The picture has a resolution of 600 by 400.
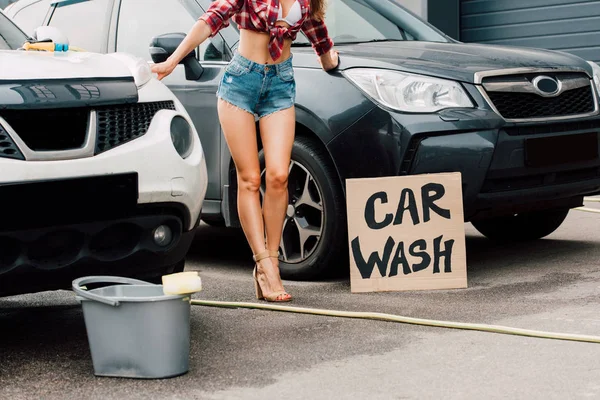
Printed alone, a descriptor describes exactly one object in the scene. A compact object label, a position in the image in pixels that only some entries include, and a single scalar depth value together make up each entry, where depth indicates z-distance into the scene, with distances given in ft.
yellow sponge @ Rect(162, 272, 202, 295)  16.61
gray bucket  16.72
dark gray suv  24.11
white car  17.29
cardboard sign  24.25
